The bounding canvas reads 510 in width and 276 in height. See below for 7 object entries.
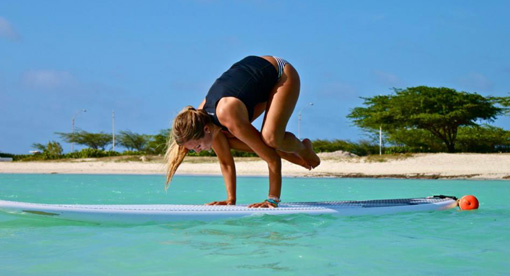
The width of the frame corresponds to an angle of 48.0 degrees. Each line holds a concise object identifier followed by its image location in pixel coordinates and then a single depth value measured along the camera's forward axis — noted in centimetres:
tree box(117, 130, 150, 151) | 3944
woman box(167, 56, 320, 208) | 435
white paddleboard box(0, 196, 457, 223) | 440
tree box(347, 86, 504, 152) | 2768
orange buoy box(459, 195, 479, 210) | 582
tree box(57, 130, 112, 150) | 4190
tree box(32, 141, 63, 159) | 3264
